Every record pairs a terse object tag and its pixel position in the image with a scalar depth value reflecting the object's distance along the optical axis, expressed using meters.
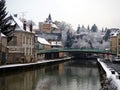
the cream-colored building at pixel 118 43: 59.94
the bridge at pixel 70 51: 58.49
